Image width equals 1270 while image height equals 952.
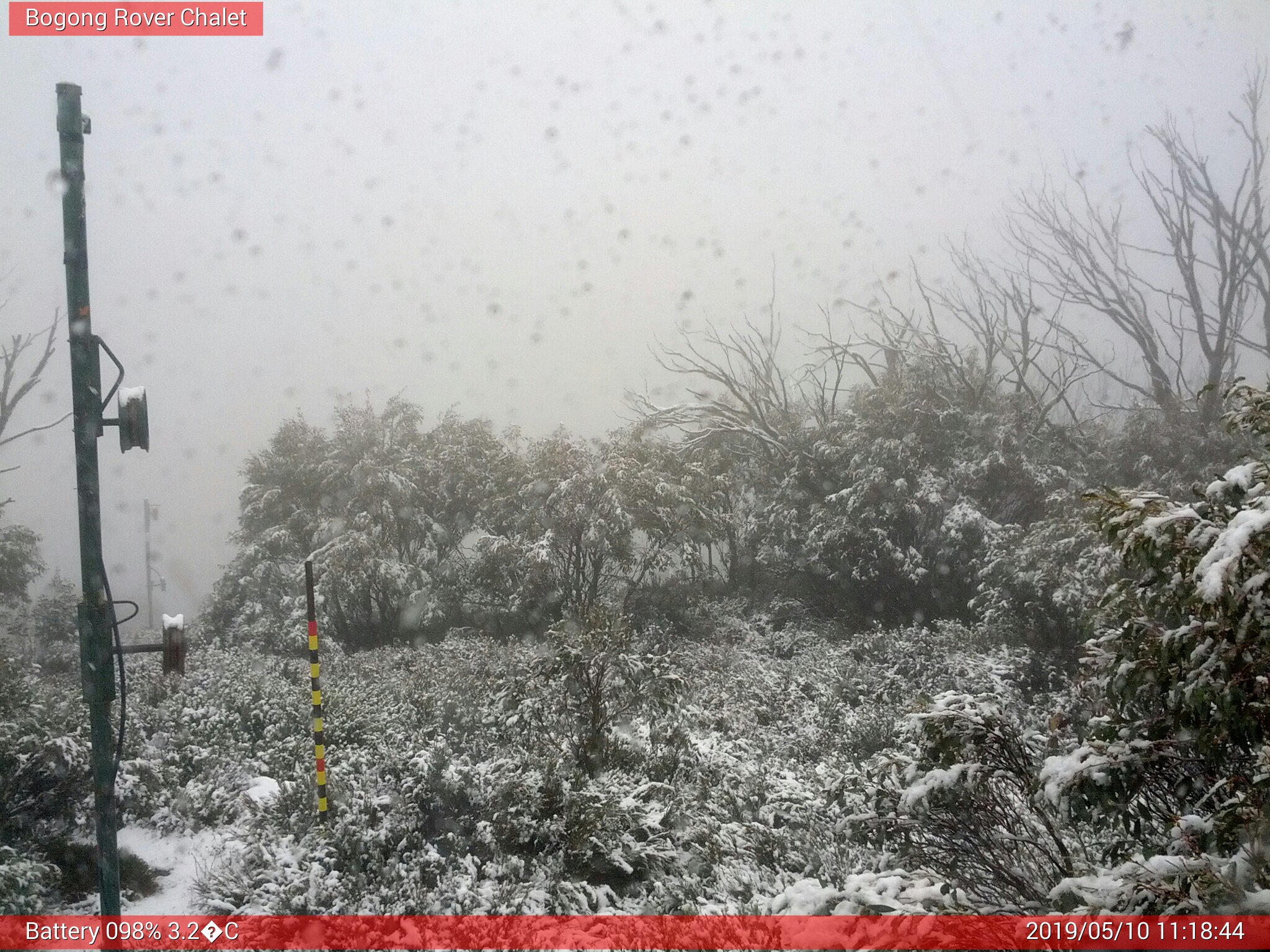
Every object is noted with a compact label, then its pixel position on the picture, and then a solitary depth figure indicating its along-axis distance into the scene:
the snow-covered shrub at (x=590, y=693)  6.73
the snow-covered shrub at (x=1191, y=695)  2.51
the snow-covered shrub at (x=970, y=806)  3.46
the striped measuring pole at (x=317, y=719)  5.42
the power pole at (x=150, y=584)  27.38
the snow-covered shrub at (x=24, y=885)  4.18
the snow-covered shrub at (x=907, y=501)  14.99
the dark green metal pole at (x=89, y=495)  3.43
